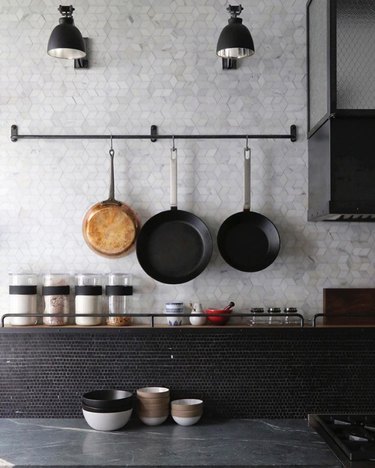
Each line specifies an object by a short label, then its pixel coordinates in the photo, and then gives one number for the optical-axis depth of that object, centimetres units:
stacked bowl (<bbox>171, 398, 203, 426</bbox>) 277
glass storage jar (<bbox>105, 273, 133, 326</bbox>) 299
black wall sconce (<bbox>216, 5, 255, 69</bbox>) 271
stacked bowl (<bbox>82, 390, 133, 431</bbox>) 268
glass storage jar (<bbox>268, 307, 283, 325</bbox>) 298
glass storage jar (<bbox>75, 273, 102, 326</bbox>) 298
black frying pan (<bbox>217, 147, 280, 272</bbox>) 302
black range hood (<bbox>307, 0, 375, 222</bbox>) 268
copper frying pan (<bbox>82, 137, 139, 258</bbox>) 301
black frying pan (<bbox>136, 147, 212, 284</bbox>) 303
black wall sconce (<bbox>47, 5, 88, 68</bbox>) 268
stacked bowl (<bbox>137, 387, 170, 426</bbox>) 279
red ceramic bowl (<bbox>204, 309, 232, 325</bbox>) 297
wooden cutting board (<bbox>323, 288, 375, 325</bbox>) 304
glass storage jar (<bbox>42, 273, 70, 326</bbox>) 298
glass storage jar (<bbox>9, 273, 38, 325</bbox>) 299
